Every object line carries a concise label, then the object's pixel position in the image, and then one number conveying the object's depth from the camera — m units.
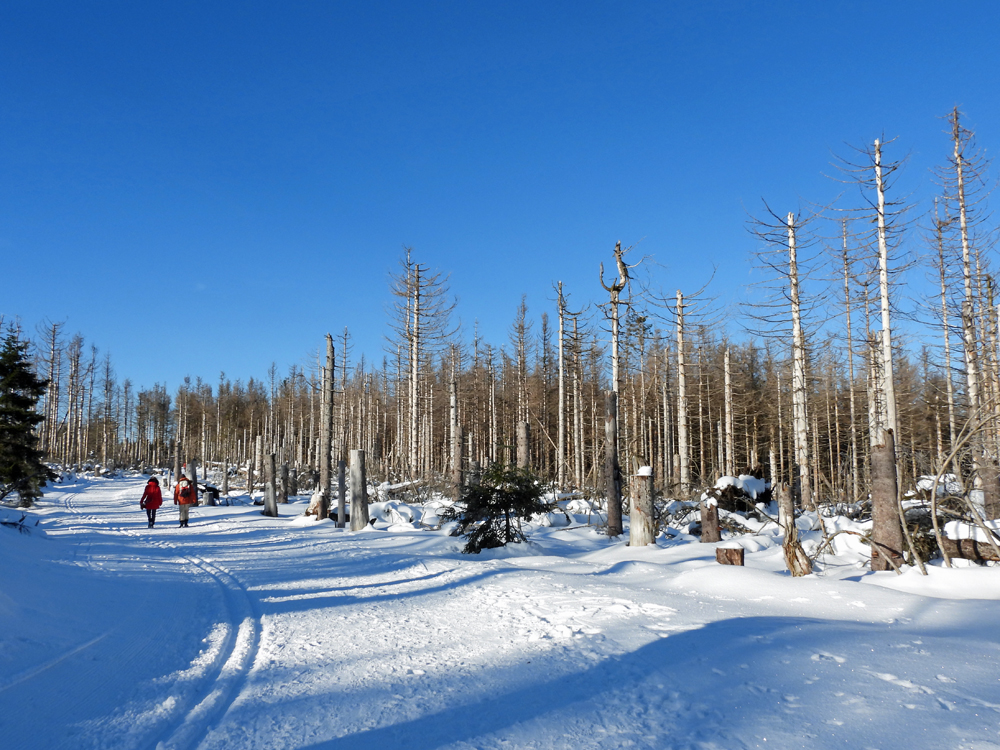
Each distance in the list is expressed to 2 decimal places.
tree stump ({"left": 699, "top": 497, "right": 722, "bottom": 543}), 12.26
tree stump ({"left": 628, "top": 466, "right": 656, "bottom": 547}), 11.70
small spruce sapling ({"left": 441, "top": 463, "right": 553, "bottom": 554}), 12.03
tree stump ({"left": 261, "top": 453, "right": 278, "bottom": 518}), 21.27
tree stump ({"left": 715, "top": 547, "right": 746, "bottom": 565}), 8.91
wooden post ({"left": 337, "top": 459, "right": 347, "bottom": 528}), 17.03
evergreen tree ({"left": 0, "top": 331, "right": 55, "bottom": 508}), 22.59
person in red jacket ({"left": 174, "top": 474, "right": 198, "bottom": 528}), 18.56
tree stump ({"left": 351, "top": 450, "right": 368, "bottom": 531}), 15.81
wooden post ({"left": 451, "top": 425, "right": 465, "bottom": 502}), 16.64
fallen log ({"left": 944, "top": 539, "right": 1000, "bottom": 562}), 8.27
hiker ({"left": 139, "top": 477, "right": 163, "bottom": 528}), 18.36
